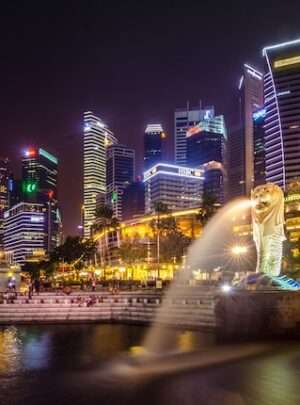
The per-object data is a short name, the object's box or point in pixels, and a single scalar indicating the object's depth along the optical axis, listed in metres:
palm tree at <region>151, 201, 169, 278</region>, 111.16
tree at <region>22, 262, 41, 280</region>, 141.44
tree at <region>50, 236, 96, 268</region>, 127.19
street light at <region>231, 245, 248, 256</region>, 85.38
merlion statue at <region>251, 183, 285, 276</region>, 47.66
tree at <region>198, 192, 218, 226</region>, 100.50
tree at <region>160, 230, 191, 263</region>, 103.12
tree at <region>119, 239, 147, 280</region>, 109.50
